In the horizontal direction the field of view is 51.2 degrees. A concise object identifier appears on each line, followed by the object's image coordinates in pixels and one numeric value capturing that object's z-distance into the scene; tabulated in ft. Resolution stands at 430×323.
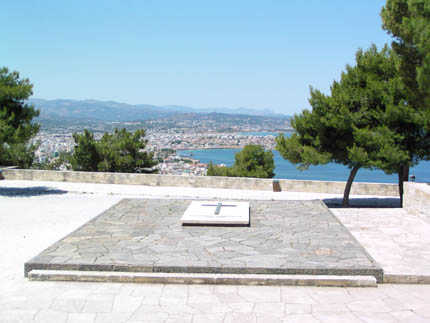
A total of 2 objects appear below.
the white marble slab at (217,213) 26.84
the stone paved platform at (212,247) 19.61
